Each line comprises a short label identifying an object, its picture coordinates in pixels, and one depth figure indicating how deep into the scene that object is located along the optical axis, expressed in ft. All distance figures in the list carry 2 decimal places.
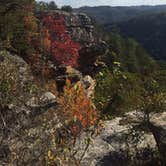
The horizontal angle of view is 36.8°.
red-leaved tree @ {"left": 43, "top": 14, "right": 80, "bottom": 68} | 81.35
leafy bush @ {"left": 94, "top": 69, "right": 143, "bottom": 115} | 30.34
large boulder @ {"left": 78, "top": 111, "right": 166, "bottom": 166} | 21.36
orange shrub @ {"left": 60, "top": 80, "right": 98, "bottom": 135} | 14.10
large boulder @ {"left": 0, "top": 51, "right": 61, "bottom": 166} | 14.72
